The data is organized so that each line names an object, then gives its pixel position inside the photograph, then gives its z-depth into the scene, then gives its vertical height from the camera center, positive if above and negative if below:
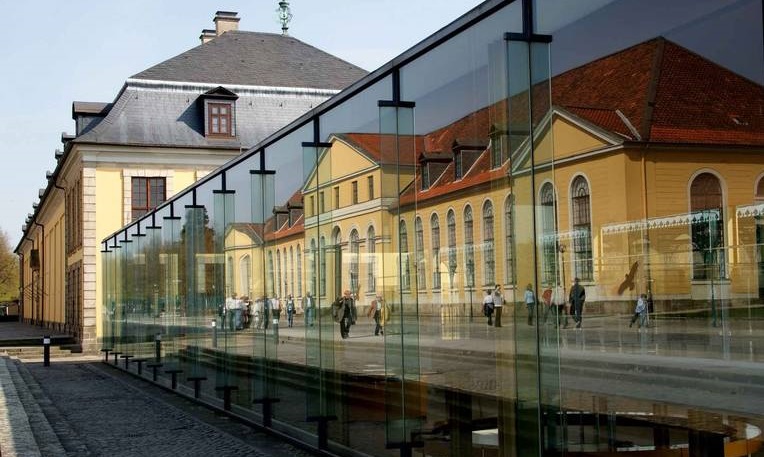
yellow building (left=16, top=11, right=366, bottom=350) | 39.94 +6.77
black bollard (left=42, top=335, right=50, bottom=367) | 26.83 -1.56
